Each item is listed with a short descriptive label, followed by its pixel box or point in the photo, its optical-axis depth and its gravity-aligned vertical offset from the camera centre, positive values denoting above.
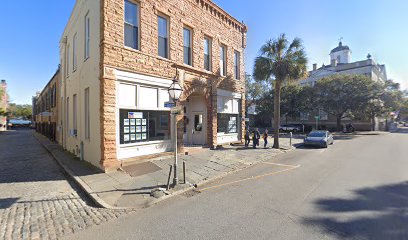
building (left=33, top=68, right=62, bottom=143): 18.82 +1.31
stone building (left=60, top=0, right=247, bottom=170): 8.67 +2.38
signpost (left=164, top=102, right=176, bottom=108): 7.27 +0.58
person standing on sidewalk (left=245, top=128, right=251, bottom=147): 15.48 -1.30
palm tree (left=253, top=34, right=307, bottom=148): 14.51 +3.98
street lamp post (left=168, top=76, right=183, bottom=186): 7.09 +1.00
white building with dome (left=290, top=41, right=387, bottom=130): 38.19 +9.21
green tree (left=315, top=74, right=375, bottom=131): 29.17 +3.93
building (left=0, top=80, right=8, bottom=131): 35.81 +0.54
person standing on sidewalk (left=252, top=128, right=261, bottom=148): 14.95 -1.20
